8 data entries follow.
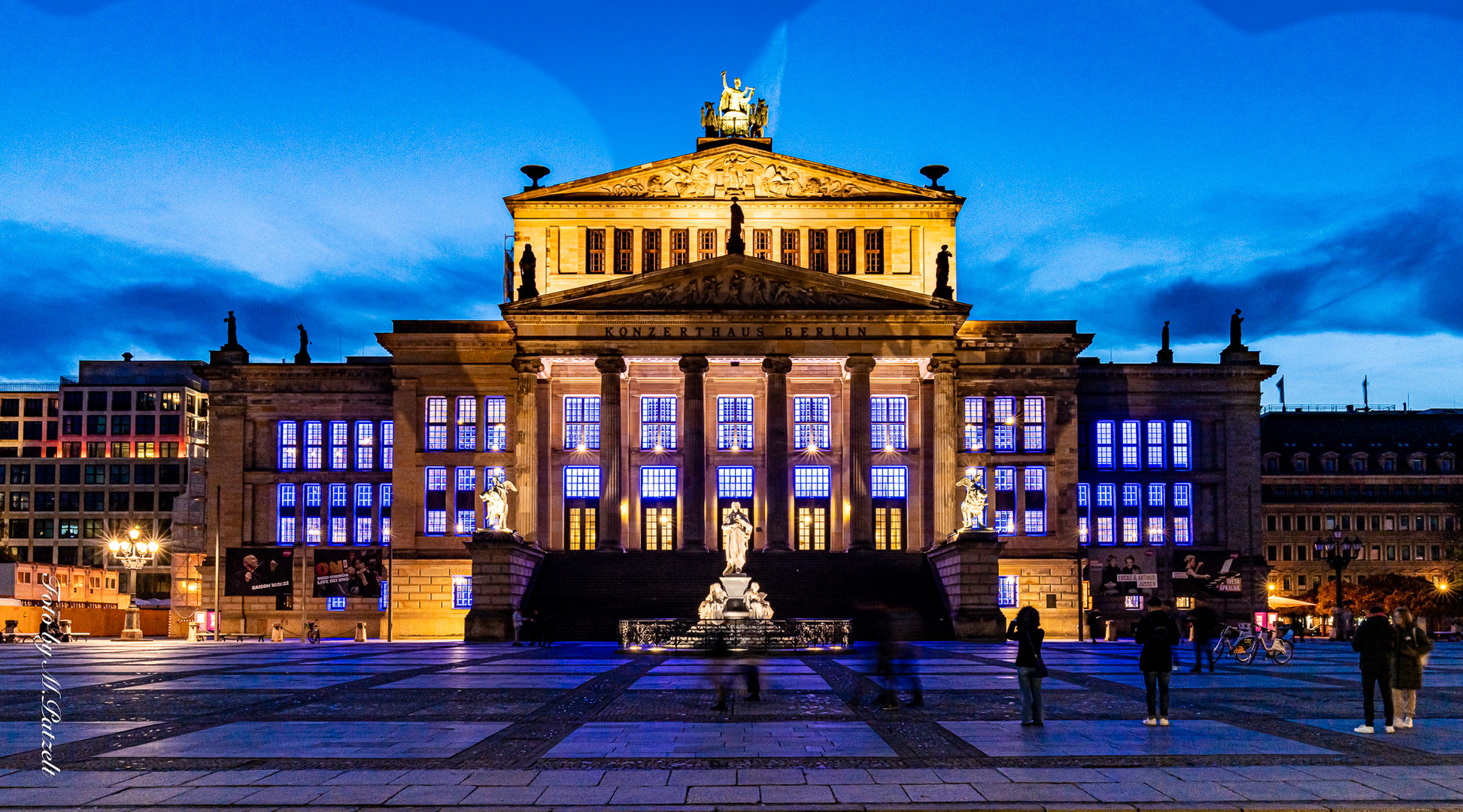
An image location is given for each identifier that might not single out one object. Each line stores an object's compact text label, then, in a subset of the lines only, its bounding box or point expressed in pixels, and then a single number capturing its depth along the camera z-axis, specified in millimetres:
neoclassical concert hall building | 68125
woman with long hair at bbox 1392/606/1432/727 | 19469
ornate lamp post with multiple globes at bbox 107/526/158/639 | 60781
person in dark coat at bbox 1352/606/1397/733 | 19453
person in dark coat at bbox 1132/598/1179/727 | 19828
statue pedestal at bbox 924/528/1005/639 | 56469
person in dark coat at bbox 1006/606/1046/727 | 19500
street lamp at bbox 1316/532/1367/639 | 56500
